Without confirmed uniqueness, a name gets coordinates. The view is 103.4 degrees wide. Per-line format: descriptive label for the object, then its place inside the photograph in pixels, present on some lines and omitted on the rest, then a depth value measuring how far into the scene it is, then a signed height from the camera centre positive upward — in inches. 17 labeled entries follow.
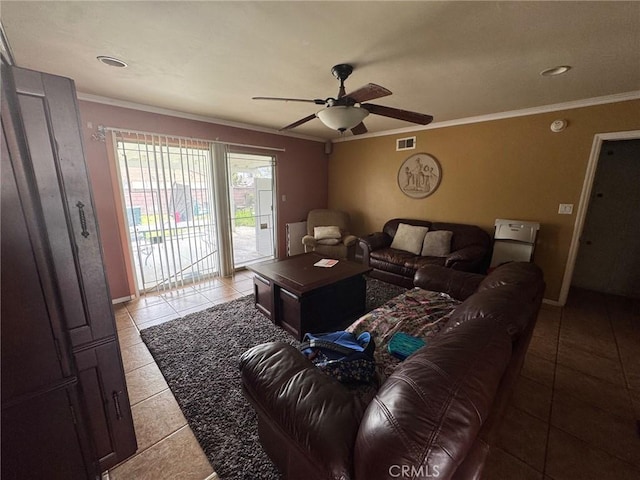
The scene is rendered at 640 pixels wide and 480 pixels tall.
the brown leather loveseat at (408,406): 25.0 -25.4
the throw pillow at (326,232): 172.7 -28.3
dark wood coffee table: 92.3 -39.9
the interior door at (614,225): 125.3 -17.7
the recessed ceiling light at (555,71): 77.5 +37.4
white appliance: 120.0 -24.0
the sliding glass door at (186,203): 123.0 -6.7
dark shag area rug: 53.5 -54.3
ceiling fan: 71.8 +23.9
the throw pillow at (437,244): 138.3 -28.8
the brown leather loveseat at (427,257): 123.2 -34.8
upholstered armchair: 165.0 -29.9
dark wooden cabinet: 35.1 -15.6
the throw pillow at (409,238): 148.4 -27.9
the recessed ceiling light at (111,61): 73.7 +38.3
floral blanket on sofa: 61.8 -36.0
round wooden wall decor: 153.0 +9.6
